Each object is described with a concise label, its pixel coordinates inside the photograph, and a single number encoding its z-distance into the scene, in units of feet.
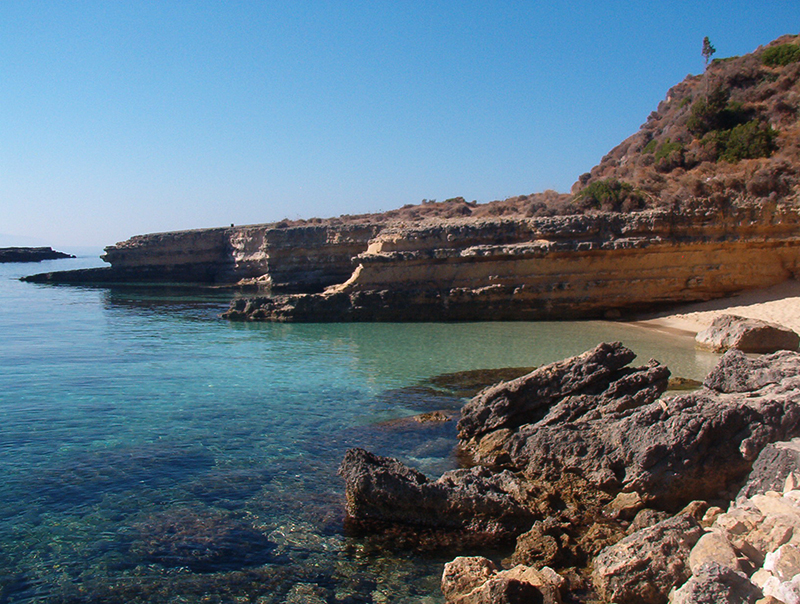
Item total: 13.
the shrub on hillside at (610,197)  82.58
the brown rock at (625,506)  23.62
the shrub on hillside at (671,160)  104.27
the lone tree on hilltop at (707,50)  166.20
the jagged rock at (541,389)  32.04
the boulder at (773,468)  20.68
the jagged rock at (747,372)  29.35
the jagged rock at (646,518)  22.09
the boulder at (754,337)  55.77
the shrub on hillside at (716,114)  116.06
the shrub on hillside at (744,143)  93.71
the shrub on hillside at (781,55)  129.90
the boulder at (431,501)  23.20
